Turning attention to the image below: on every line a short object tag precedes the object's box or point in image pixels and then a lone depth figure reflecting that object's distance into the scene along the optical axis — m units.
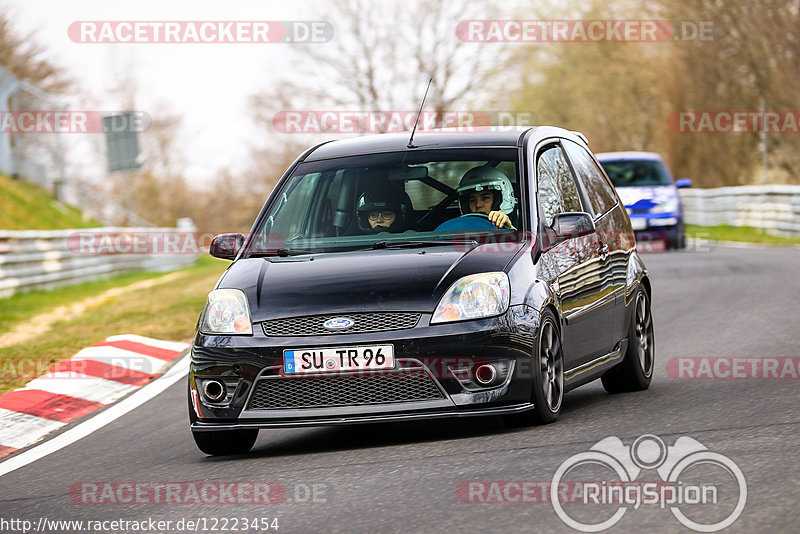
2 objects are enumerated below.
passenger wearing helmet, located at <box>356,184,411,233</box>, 15.98
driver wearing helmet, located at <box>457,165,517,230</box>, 15.79
